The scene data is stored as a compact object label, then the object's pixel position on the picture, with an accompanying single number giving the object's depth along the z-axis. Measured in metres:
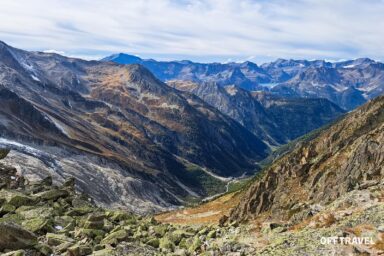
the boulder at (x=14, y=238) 34.03
